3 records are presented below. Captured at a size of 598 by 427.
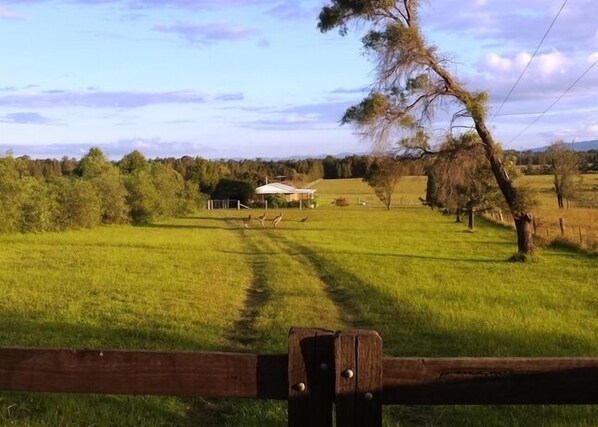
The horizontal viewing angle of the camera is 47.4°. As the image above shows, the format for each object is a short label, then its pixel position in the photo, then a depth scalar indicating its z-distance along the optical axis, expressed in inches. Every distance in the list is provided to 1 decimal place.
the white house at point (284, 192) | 4015.8
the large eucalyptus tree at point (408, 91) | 971.3
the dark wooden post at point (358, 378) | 105.0
